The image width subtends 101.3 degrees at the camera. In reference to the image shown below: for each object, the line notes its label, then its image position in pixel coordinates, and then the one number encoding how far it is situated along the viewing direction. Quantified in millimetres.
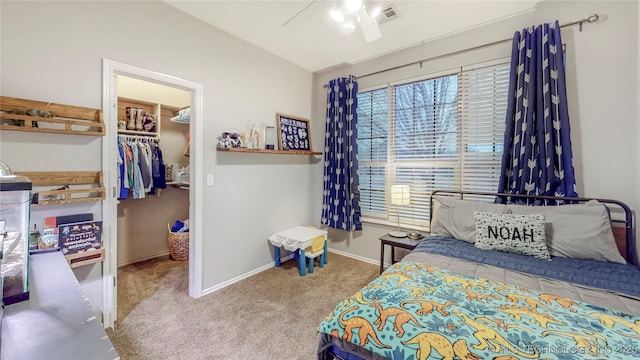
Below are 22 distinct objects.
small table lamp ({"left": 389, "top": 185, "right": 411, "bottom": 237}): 2830
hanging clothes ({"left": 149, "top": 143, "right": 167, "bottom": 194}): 3230
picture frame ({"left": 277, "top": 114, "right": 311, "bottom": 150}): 3302
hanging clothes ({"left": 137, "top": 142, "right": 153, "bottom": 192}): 3088
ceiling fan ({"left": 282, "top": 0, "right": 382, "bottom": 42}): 1693
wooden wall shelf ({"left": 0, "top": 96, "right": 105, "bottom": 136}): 1561
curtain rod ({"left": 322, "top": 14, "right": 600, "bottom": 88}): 2105
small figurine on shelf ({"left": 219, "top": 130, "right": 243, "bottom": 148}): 2609
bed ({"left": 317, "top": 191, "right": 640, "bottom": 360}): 939
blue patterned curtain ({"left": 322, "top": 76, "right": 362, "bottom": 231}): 3359
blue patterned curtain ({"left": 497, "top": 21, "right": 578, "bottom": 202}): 2121
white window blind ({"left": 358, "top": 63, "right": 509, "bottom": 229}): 2594
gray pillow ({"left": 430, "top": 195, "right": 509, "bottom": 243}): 2188
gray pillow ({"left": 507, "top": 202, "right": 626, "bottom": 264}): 1775
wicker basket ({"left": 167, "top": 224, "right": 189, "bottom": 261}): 3324
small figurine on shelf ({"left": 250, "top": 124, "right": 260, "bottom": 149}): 2912
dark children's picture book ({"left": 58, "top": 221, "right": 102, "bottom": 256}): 1696
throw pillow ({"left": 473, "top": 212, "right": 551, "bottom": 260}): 1866
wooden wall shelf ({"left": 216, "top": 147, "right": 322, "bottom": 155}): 2600
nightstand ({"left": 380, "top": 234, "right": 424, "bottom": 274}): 2549
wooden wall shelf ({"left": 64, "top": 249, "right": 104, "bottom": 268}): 1739
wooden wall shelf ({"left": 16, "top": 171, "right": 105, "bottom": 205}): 1661
